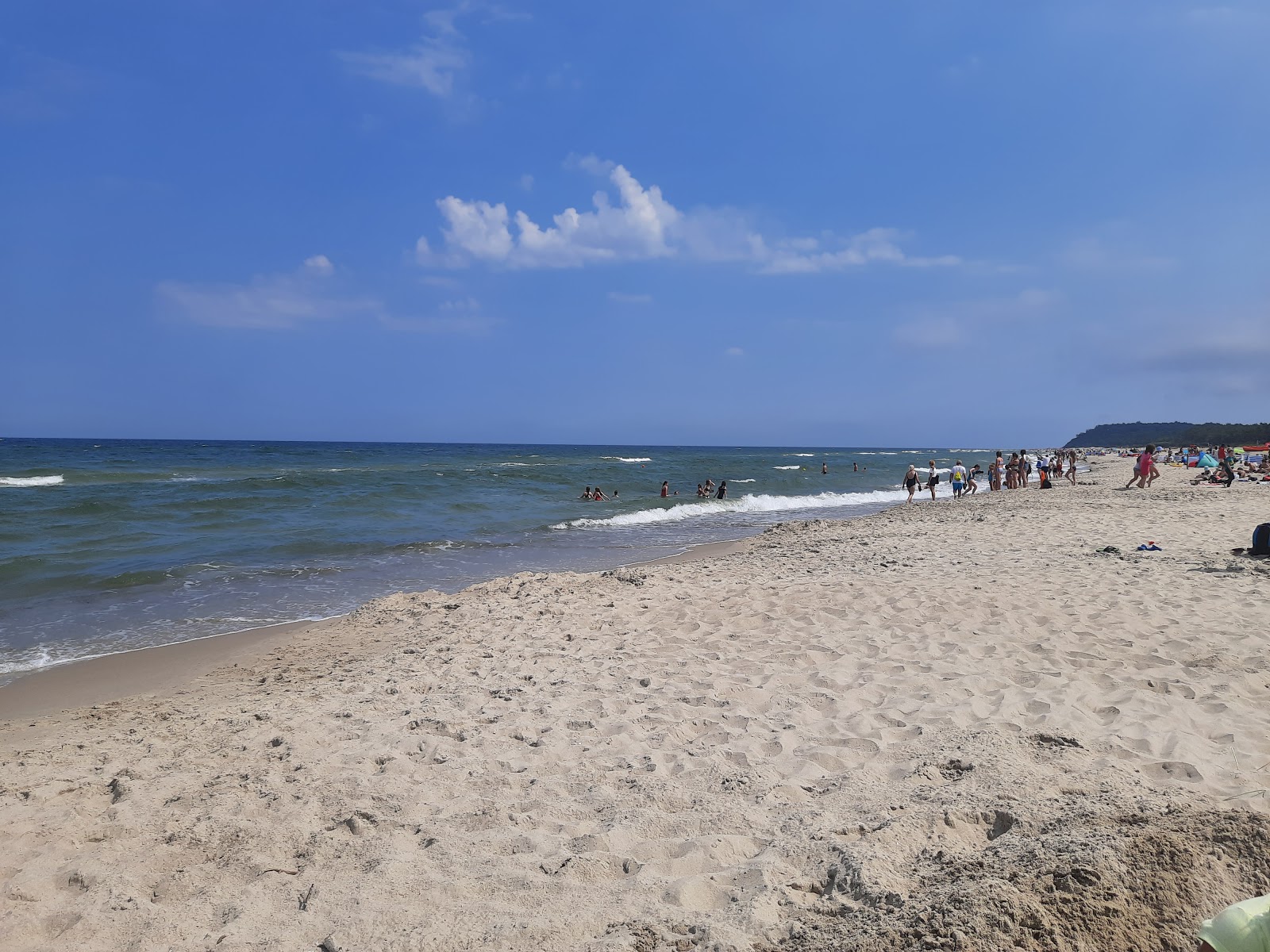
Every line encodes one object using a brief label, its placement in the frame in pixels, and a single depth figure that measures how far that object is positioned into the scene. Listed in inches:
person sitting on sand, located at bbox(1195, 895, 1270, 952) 66.6
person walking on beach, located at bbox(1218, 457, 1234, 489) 808.2
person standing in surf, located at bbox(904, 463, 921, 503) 880.9
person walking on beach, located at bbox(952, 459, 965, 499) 1000.9
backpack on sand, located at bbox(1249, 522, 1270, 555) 336.5
